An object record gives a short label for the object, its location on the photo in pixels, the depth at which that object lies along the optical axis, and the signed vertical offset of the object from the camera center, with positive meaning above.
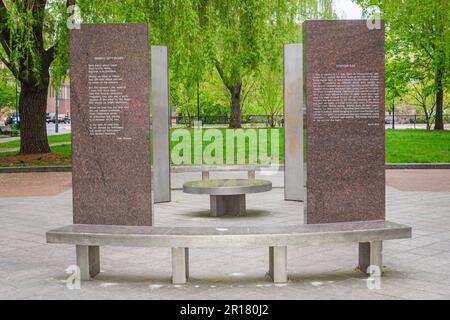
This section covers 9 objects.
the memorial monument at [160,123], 11.32 -0.05
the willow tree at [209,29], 15.19 +2.27
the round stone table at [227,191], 9.83 -1.11
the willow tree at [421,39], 32.19 +4.27
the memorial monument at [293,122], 11.02 -0.05
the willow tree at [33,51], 17.78 +2.06
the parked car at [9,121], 63.96 +0.03
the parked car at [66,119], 82.62 +0.24
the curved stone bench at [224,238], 5.75 -1.07
